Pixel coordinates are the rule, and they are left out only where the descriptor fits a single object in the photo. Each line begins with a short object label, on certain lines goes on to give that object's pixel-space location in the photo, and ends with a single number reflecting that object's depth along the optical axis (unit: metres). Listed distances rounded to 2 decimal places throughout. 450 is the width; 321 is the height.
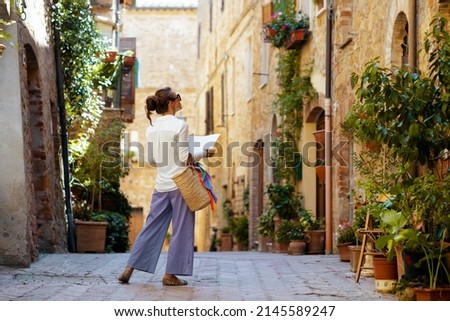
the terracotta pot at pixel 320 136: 14.62
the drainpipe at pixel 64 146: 14.32
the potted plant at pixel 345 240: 11.43
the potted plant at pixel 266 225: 17.11
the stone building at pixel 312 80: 11.14
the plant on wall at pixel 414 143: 7.05
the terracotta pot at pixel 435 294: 6.81
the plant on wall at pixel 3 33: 8.64
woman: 7.95
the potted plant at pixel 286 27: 16.38
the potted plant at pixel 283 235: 15.34
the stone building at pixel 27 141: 9.66
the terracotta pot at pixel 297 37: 16.30
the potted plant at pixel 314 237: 14.73
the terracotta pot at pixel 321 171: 14.75
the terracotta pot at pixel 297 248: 14.70
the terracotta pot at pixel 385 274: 7.66
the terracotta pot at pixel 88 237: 14.84
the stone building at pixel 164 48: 41.94
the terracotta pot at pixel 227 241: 23.70
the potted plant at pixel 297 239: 14.72
